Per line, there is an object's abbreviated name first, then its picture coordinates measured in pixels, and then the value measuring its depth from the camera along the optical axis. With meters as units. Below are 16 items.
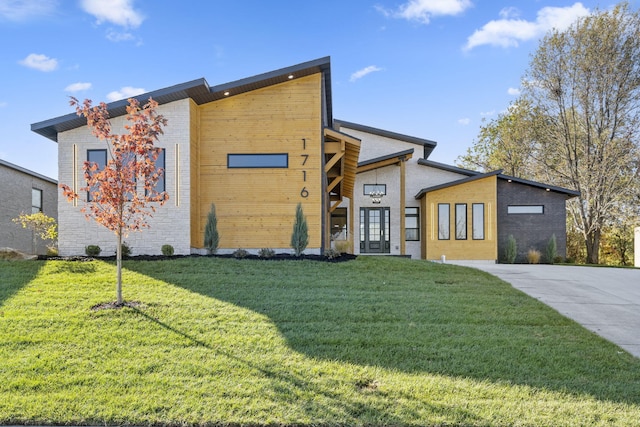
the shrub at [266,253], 11.90
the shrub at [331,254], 12.02
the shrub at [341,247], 14.02
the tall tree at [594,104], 21.64
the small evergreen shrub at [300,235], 12.42
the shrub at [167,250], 11.79
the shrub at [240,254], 11.71
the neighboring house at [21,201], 18.67
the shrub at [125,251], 11.67
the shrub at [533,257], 19.05
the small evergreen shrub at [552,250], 19.42
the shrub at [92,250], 11.97
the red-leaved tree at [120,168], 7.09
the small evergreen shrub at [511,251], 19.38
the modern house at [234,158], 12.19
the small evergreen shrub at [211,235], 12.44
